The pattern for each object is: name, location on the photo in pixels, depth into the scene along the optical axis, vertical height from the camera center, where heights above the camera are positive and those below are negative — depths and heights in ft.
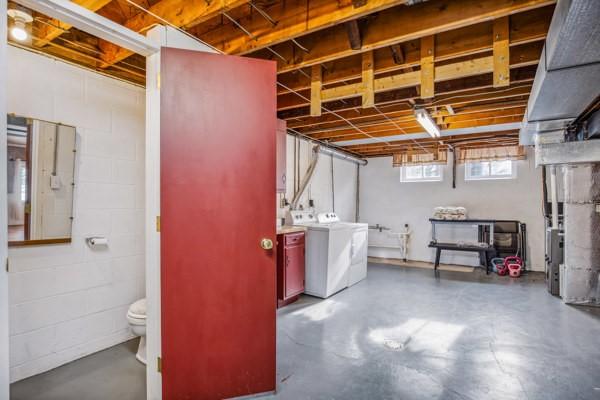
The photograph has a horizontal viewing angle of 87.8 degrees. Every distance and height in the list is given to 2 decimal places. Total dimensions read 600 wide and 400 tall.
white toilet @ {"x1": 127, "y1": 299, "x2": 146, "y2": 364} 7.65 -2.89
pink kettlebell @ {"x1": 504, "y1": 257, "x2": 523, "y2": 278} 17.58 -3.64
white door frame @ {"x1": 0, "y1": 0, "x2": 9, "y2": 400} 4.37 -0.48
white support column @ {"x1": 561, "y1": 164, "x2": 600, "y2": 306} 12.82 -1.33
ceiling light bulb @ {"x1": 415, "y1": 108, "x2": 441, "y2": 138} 11.70 +3.31
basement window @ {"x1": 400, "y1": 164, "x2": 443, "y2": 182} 22.03 +2.17
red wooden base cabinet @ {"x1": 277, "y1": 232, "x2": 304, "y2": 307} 12.21 -2.62
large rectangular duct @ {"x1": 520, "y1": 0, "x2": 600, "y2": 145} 5.30 +3.03
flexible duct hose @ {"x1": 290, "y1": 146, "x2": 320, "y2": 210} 16.25 +1.42
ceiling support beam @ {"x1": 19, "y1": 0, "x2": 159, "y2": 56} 5.08 +3.17
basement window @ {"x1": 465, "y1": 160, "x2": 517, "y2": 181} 19.88 +2.15
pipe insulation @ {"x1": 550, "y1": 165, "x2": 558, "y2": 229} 14.29 +0.09
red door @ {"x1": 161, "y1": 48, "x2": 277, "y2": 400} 6.01 -0.43
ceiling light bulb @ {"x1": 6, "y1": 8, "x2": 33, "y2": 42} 6.40 +3.80
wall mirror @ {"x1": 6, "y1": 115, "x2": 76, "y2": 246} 7.13 +0.53
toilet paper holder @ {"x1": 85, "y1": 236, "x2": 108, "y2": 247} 8.46 -1.05
